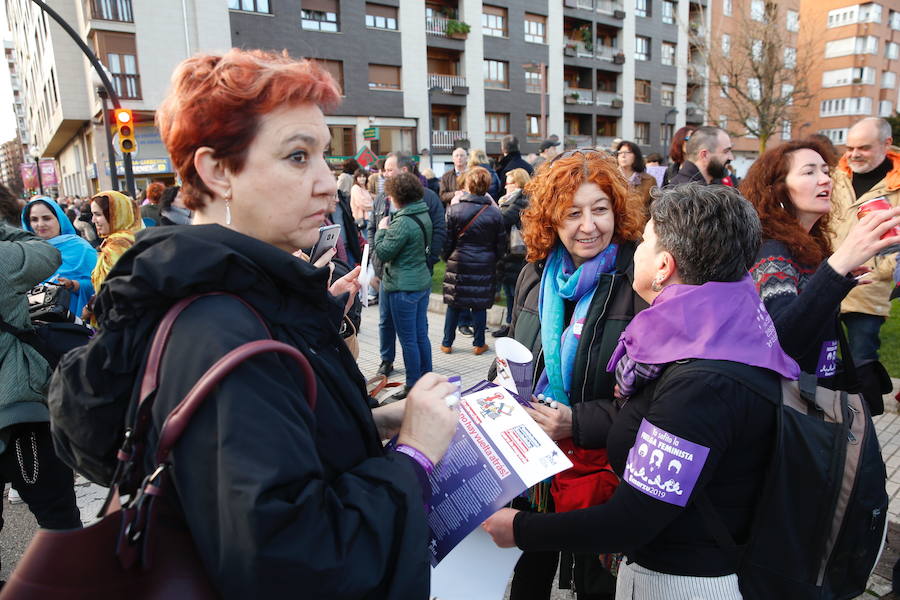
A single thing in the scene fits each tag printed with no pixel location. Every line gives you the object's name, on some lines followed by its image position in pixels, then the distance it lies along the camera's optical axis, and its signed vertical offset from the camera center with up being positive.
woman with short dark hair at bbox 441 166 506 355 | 6.48 -0.70
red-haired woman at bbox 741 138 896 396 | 2.00 -0.29
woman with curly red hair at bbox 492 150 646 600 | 1.88 -0.49
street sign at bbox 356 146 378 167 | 14.40 +0.86
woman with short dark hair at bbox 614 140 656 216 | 6.56 +0.27
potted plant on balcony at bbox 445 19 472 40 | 29.61 +8.32
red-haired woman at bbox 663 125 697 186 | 6.38 +0.42
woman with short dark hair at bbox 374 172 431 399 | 5.66 -0.80
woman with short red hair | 0.87 -0.31
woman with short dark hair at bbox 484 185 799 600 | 1.37 -0.58
